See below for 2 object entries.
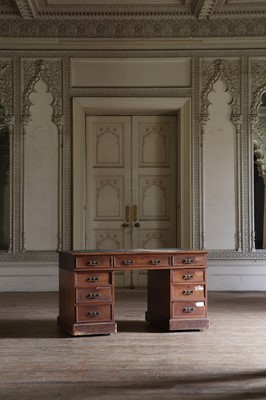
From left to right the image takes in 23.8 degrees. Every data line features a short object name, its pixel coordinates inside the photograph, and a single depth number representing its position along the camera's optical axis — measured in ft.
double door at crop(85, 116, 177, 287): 30.58
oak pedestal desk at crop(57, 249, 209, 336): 17.98
